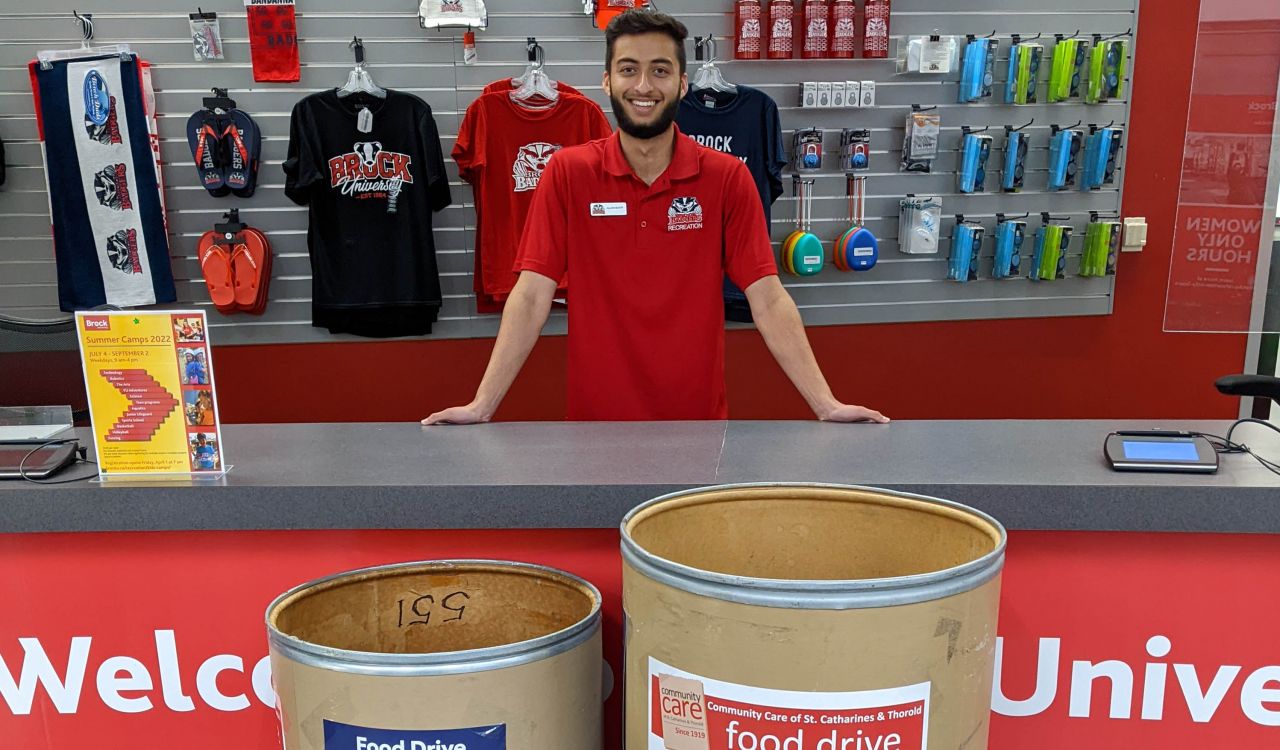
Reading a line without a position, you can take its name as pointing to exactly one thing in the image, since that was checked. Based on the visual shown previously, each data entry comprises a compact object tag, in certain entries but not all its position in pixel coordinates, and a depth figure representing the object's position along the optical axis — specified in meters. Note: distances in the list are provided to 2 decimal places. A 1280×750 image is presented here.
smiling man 2.29
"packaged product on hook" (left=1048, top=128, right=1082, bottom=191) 4.05
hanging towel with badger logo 3.64
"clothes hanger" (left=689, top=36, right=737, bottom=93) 3.80
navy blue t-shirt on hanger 3.83
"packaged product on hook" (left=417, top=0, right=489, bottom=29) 3.72
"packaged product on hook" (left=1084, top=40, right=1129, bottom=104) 3.99
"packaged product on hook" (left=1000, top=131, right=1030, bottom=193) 4.03
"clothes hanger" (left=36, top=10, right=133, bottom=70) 3.63
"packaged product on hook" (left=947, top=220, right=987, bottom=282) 4.08
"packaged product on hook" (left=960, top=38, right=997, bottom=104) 3.93
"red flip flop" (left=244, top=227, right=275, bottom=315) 3.81
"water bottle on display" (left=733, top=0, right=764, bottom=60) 3.82
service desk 1.35
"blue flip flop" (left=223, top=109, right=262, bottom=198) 3.73
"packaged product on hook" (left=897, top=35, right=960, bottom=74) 3.89
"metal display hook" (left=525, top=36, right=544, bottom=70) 3.84
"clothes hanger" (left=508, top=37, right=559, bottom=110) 3.76
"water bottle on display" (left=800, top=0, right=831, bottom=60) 3.82
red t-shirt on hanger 3.76
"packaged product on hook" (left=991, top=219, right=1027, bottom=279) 4.10
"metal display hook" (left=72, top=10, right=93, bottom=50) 3.70
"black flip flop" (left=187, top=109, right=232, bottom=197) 3.71
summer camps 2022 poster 1.38
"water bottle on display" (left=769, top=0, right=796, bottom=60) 3.82
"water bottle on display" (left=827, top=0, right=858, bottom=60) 3.83
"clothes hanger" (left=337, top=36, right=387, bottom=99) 3.73
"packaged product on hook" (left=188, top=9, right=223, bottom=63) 3.72
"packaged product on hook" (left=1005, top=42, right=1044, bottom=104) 3.96
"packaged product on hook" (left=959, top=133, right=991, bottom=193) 4.00
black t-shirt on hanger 3.75
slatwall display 3.79
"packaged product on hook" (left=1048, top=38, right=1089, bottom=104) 3.97
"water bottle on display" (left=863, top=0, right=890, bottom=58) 3.85
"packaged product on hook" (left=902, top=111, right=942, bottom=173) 3.96
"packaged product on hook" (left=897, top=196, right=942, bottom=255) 4.03
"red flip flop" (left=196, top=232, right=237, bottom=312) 3.78
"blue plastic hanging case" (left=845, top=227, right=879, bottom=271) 4.00
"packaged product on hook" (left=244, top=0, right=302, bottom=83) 3.72
